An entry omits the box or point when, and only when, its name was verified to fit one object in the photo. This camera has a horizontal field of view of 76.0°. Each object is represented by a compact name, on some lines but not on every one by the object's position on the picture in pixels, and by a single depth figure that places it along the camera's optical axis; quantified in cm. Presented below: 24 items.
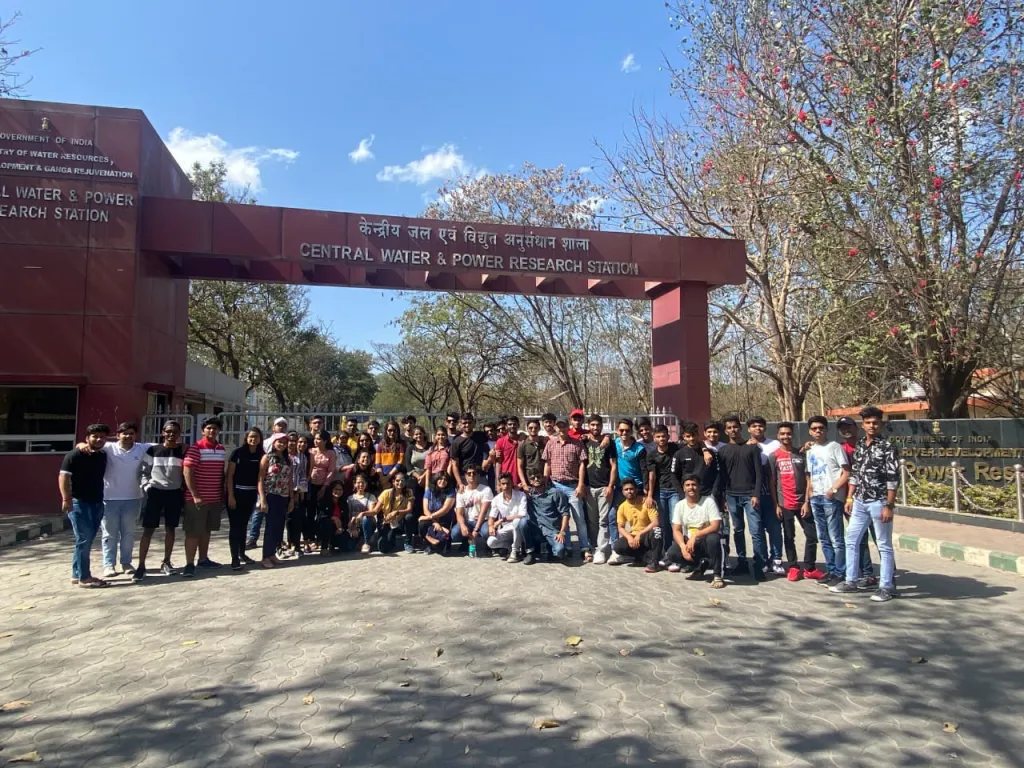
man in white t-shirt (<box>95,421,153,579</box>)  649
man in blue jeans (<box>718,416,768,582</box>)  674
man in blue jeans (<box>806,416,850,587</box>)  635
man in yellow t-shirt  708
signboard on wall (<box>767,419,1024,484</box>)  1064
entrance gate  1079
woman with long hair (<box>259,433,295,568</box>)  732
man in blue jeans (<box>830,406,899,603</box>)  584
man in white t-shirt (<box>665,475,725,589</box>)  647
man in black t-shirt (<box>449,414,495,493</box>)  838
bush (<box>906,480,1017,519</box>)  971
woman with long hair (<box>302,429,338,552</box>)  805
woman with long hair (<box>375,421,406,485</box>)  869
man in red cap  810
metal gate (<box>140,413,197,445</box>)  1110
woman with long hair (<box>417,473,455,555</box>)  802
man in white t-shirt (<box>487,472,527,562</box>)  765
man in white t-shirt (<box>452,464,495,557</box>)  791
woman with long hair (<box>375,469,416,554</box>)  806
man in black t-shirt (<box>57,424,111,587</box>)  623
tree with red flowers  1047
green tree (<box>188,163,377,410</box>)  2400
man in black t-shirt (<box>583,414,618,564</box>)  755
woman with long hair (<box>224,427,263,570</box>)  712
